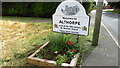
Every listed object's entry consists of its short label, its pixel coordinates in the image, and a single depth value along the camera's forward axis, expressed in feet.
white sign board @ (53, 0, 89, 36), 10.75
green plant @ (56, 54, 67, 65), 8.46
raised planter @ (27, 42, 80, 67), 8.36
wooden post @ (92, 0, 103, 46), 11.76
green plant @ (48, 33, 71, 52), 10.70
